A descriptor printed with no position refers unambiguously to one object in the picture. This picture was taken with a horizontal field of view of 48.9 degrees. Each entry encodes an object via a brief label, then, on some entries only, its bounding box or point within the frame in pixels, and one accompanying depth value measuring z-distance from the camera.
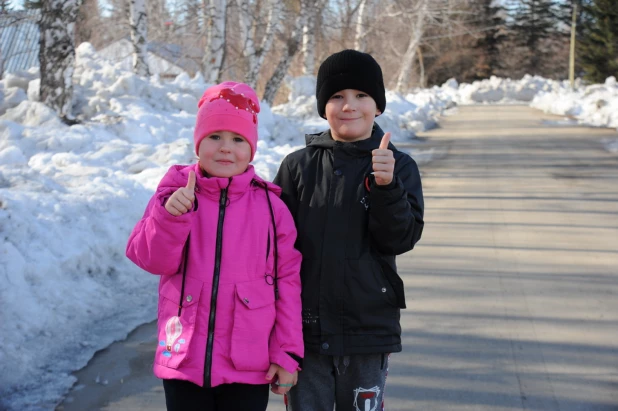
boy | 2.37
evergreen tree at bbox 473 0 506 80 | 63.12
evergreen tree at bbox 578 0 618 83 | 40.31
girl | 2.23
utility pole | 42.94
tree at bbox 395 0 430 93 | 29.30
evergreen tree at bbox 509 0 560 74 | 67.19
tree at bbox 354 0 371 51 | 25.98
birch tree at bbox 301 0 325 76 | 21.84
